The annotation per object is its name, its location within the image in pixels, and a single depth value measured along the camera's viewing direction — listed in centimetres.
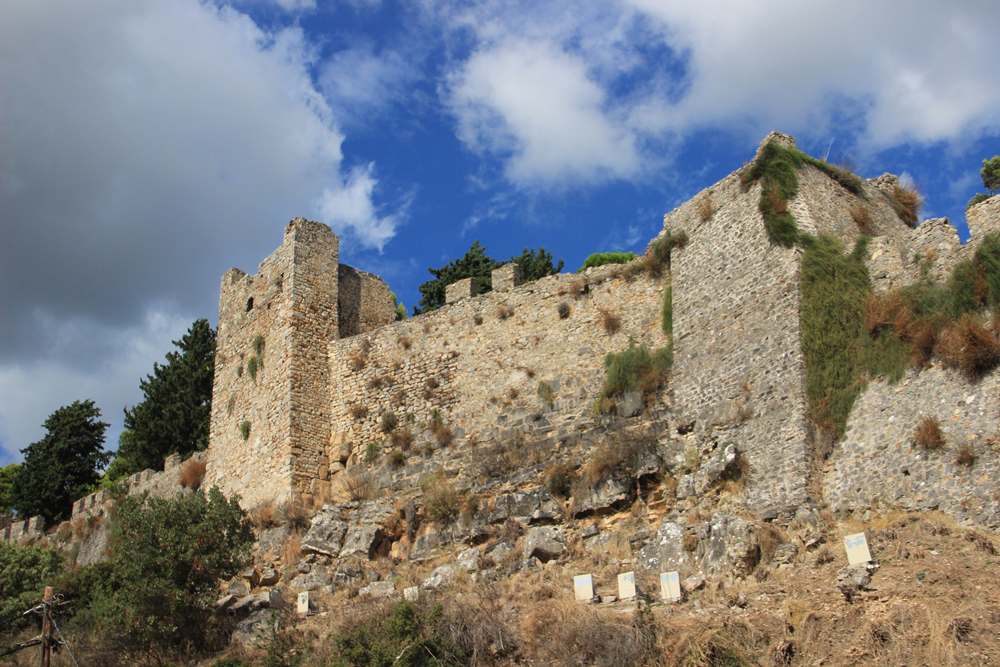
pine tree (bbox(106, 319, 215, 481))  2981
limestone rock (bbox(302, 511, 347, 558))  1739
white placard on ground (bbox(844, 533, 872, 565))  1067
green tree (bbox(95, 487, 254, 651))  1530
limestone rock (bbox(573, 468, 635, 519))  1504
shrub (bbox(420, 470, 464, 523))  1712
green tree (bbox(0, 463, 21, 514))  3911
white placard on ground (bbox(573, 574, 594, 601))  1240
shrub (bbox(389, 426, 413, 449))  1981
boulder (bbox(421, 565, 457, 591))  1498
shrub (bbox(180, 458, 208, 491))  2409
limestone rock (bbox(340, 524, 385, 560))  1709
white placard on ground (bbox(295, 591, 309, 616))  1538
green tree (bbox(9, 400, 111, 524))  3353
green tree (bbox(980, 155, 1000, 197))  3250
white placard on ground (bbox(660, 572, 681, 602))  1177
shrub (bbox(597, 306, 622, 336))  1809
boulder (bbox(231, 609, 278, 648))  1495
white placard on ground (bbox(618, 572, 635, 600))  1212
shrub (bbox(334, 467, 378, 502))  1947
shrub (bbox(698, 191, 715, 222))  1692
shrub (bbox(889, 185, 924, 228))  1769
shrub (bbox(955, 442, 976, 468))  1120
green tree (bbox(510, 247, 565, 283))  3108
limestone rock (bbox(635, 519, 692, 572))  1292
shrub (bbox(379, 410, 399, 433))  2033
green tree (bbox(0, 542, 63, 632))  1922
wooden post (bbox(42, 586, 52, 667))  1537
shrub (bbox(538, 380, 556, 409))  1812
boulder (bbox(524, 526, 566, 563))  1462
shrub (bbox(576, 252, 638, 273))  2811
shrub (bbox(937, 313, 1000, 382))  1183
